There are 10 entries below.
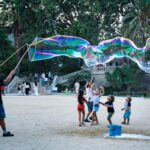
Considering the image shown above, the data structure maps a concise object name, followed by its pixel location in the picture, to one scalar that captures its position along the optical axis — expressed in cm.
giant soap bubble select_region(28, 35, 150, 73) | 1670
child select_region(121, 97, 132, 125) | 1825
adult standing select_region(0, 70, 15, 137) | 1321
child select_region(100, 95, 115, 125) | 1664
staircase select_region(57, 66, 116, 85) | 5220
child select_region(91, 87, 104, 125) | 1742
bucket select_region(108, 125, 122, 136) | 1351
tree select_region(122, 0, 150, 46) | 4831
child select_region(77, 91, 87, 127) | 1679
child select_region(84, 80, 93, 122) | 1795
